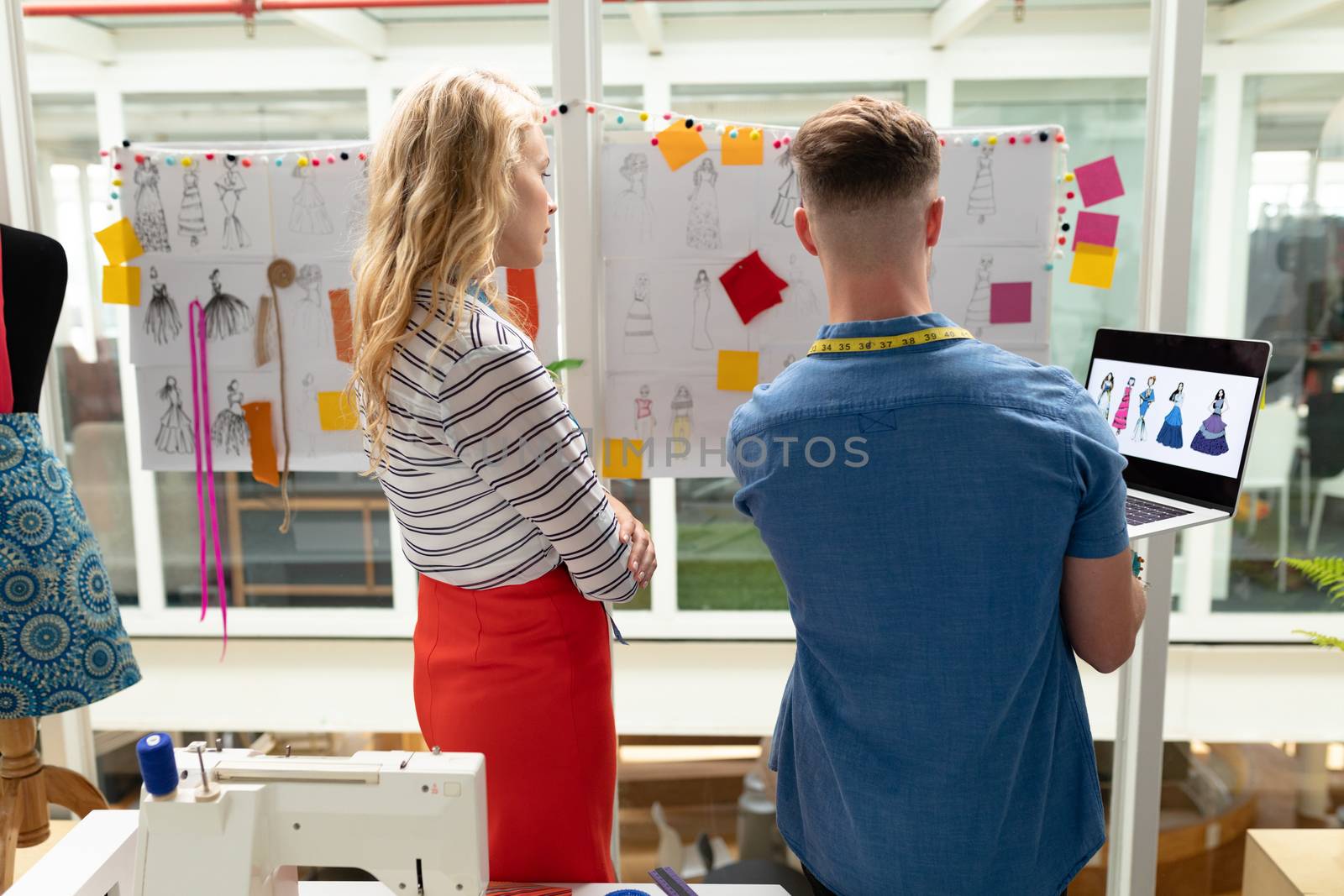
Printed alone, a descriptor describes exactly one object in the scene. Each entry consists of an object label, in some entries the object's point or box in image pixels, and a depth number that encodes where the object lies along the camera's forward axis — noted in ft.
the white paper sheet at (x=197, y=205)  6.35
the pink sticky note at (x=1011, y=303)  6.12
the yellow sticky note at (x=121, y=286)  6.46
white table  2.97
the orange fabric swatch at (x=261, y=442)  6.54
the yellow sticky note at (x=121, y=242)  6.41
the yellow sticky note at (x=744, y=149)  6.14
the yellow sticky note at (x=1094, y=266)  6.20
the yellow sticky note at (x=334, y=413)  6.50
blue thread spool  2.68
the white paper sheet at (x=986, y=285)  6.11
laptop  4.10
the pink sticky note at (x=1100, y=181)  6.18
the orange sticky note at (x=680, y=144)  6.15
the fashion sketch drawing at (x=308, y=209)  6.34
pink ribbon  6.49
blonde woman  3.77
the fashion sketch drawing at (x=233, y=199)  6.35
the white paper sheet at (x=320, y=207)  6.31
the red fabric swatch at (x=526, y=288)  6.28
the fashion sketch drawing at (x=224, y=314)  6.47
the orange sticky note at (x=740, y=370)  6.31
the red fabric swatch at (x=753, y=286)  6.20
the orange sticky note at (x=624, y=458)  6.47
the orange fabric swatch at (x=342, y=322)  6.40
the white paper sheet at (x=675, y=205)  6.17
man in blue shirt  2.89
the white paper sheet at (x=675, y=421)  6.37
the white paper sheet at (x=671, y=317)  6.27
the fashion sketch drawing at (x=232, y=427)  6.55
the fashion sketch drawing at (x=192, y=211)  6.36
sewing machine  2.80
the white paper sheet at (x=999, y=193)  6.02
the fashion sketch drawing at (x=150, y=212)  6.36
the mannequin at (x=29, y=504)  5.36
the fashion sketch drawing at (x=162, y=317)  6.49
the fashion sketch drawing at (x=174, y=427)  6.56
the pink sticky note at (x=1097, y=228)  6.18
